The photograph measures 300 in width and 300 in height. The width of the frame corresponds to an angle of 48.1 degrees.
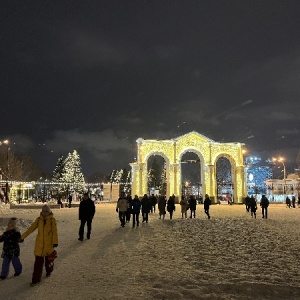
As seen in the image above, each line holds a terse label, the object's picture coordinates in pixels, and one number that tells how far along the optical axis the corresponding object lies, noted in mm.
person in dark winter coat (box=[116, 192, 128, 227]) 17228
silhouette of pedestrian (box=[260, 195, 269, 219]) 23283
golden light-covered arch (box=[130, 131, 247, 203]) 48031
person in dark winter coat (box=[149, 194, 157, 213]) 26683
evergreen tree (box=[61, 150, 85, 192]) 75000
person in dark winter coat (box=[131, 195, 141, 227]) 17906
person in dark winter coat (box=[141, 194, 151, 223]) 20212
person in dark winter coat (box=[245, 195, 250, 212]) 30109
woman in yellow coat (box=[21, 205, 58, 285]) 6680
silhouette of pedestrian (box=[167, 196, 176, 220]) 23156
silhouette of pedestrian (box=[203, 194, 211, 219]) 23769
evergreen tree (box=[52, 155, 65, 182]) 84912
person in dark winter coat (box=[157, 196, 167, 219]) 22391
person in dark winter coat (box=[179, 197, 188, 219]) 23781
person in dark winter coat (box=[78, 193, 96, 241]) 12945
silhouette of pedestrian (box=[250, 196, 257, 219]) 24214
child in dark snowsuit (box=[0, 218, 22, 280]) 7157
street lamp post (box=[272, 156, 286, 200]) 49725
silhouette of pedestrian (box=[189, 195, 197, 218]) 23780
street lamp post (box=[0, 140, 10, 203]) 38881
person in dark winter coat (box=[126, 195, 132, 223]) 19253
